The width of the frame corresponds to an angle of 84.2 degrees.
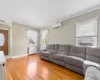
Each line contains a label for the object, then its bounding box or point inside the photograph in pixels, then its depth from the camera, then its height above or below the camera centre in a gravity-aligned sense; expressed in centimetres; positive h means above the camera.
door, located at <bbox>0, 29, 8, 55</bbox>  340 -6
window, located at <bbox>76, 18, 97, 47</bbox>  228 +33
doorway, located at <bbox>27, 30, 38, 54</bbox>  448 -7
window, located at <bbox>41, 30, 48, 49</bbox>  447 +18
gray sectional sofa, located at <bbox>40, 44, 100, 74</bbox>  187 -68
